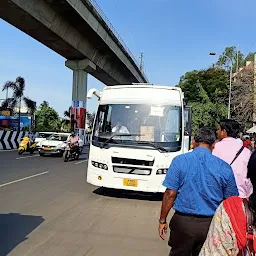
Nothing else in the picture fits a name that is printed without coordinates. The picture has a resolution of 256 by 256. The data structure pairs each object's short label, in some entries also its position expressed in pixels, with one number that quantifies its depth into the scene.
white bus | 6.25
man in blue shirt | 2.50
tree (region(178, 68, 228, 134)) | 32.17
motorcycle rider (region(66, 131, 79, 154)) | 13.63
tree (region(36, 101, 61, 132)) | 53.00
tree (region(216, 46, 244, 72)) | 60.15
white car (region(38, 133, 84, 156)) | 15.28
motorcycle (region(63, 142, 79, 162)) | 13.43
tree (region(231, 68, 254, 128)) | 21.51
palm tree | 34.72
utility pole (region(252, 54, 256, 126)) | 19.69
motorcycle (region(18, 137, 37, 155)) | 15.54
